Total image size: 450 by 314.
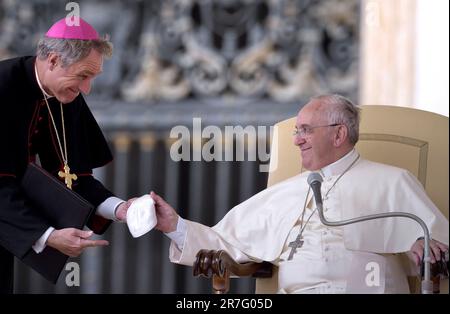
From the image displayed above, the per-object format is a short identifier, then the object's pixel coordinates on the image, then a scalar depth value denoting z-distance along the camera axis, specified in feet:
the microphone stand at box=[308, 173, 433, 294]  37.35
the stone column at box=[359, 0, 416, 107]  51.44
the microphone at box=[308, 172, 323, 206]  37.88
